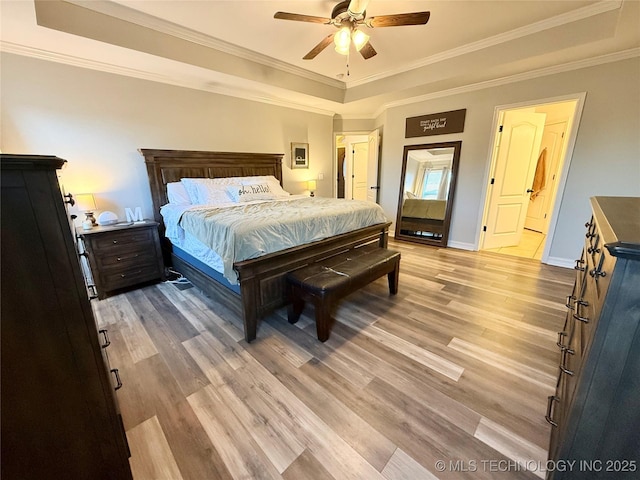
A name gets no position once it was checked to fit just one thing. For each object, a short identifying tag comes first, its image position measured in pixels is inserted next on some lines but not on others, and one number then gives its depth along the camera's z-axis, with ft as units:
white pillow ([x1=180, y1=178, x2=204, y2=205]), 10.66
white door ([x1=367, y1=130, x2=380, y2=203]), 16.63
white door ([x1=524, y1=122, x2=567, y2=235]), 17.11
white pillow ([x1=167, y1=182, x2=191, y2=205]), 10.37
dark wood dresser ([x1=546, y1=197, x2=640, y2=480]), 2.36
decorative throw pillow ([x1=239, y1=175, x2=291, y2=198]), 12.14
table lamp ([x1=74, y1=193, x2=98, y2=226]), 8.58
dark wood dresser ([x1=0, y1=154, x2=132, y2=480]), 2.32
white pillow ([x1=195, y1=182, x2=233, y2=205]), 10.50
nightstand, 8.58
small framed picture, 15.64
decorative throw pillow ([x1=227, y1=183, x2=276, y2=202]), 11.14
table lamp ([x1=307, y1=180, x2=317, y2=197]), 16.48
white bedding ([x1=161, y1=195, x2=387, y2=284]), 6.45
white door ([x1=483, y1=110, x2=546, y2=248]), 12.93
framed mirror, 14.30
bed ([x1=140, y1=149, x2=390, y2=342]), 6.69
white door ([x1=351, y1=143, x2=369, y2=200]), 20.07
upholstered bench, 6.48
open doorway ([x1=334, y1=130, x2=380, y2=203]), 16.98
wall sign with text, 13.37
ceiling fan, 6.46
